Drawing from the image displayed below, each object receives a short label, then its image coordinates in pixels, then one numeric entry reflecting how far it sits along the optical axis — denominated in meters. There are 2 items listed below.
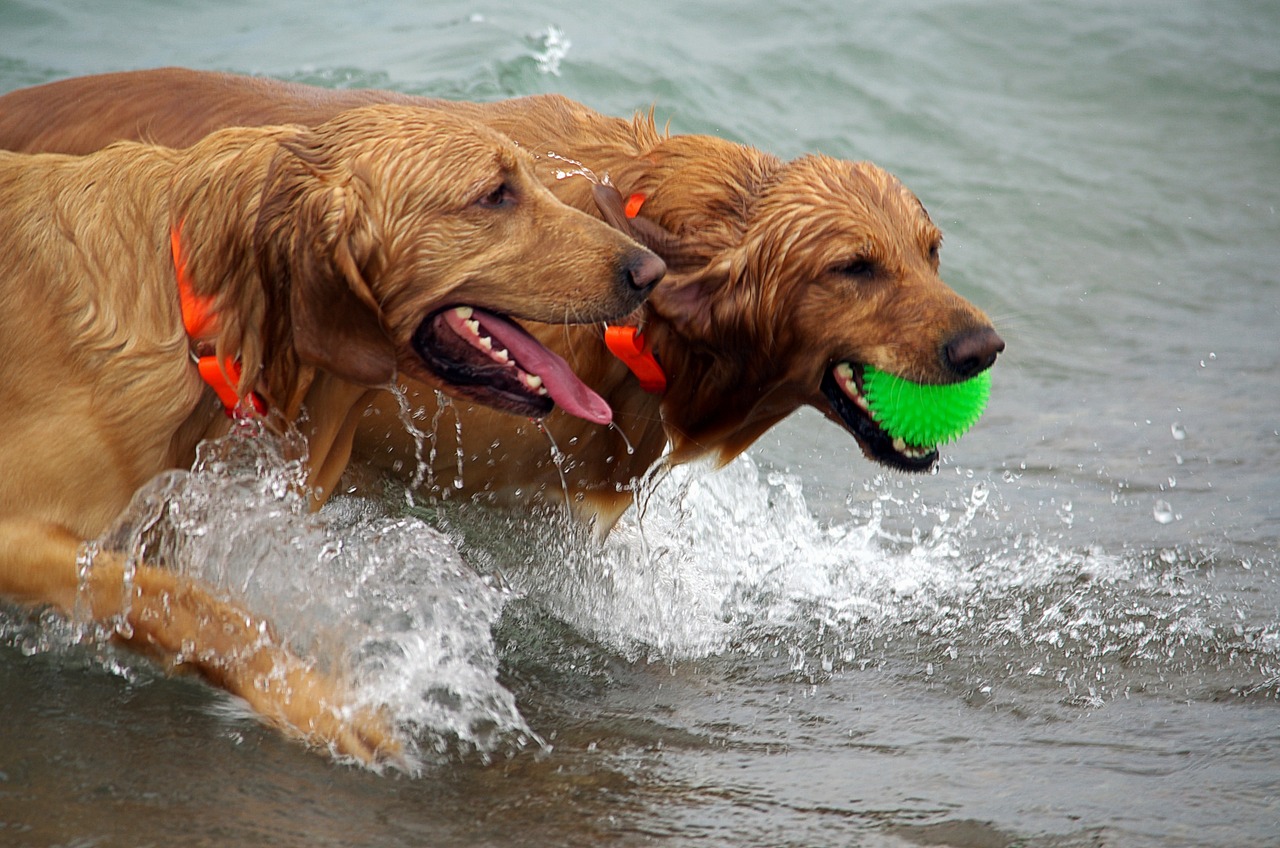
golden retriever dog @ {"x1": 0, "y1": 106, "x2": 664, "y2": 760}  6.88
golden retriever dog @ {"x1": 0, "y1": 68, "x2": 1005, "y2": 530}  7.95
